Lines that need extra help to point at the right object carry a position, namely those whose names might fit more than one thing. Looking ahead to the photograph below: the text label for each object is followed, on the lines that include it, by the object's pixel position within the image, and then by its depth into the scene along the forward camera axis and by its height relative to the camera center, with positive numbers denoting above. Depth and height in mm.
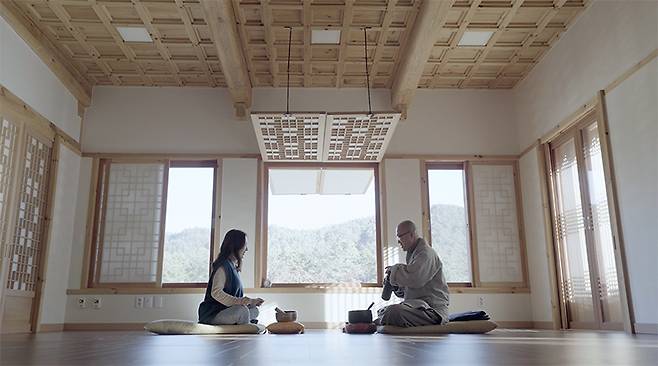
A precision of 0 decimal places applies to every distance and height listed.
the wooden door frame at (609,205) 4387 +711
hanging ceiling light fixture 5070 +1627
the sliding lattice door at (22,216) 4828 +755
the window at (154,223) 6234 +835
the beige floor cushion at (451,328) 4129 -302
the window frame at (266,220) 6281 +866
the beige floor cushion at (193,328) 4223 -290
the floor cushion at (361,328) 4406 -309
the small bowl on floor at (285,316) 4758 -220
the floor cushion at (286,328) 4523 -311
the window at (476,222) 6383 +837
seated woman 4461 -11
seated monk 4328 +1
